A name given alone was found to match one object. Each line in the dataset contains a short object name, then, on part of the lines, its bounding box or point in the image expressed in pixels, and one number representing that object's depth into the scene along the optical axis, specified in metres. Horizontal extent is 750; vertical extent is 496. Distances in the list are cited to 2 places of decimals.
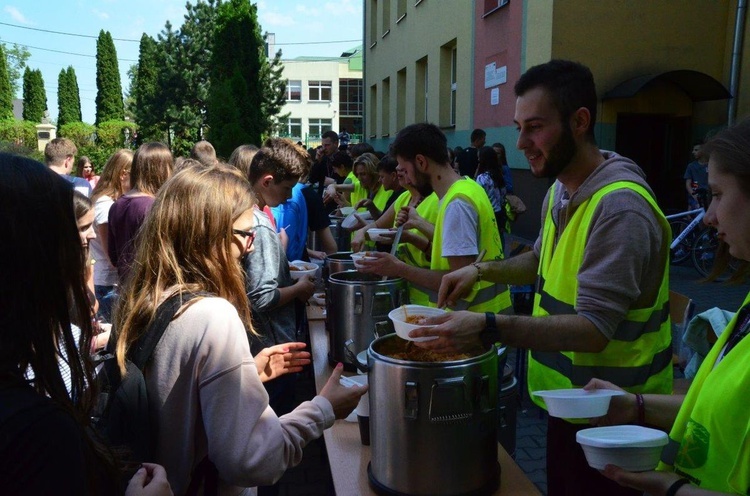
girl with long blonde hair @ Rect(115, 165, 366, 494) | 1.42
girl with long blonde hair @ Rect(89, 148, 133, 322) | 4.18
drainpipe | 8.83
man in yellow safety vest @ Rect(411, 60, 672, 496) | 1.62
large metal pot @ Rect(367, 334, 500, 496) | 1.40
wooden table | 1.66
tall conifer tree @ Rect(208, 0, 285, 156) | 12.40
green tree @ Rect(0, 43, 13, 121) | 31.59
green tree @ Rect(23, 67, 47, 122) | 38.72
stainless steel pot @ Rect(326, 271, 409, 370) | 2.31
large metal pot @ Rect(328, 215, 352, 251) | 6.02
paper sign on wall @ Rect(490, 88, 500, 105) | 10.63
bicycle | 8.08
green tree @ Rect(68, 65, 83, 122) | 41.78
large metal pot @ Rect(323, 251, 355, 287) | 3.05
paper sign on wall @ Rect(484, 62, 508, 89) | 10.33
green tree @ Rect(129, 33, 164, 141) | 26.92
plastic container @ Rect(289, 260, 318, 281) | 2.98
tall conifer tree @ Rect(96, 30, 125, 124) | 35.31
